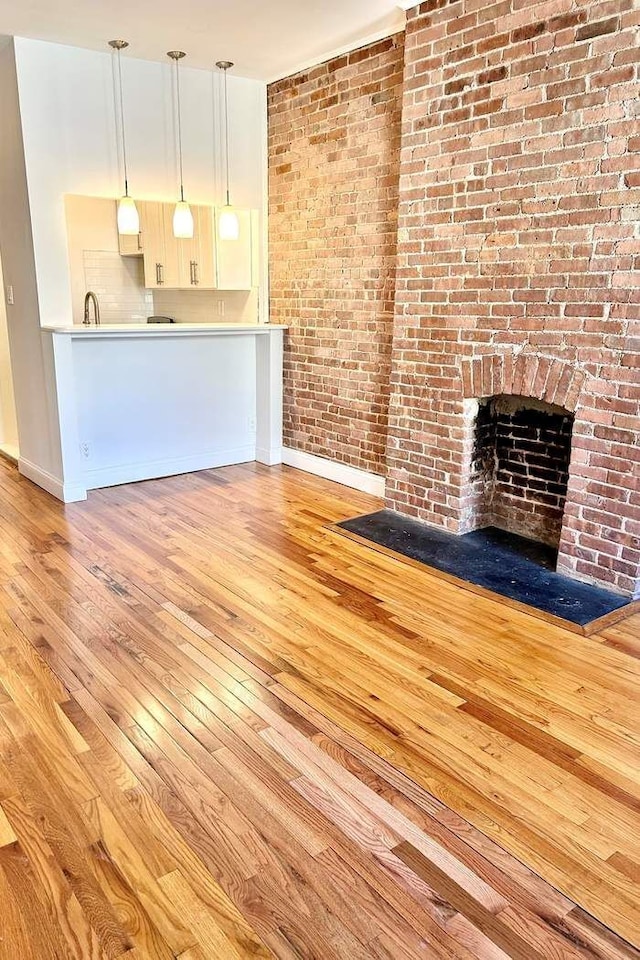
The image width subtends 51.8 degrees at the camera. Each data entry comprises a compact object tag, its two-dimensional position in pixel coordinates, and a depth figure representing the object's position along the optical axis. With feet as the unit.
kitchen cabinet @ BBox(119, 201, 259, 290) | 15.11
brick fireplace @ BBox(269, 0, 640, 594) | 9.17
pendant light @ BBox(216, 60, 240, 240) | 15.16
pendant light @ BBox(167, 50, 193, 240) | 14.58
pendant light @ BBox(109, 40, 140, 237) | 13.99
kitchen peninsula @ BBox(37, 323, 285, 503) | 13.79
